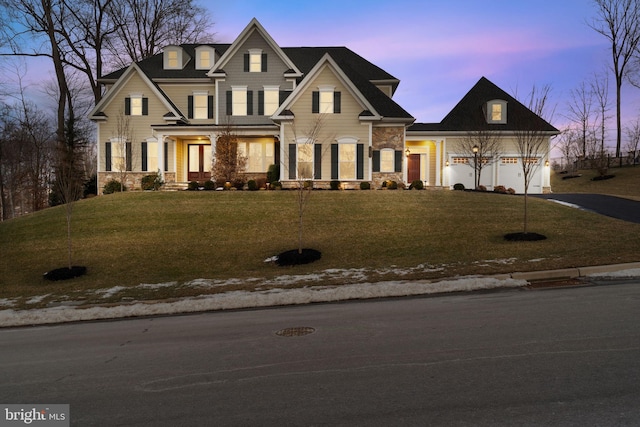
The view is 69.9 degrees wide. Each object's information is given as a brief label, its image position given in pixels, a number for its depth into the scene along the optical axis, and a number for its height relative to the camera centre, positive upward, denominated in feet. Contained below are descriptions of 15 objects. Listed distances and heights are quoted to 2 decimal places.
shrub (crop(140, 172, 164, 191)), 97.91 +1.28
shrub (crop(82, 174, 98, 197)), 110.52 +0.30
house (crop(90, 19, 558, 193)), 91.61 +13.57
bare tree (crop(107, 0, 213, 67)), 141.69 +51.44
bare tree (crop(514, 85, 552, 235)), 52.69 +7.78
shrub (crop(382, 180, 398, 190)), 90.36 +0.41
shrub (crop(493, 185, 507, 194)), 97.47 -0.50
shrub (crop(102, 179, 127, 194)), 97.91 +0.24
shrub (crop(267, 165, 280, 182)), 96.17 +3.05
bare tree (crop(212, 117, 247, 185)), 94.38 +5.51
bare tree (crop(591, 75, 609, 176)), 129.32 +9.78
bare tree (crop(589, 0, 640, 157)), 145.59 +45.33
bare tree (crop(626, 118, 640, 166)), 169.09 +17.16
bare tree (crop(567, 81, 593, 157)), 161.67 +21.74
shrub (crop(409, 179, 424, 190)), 91.35 +0.30
